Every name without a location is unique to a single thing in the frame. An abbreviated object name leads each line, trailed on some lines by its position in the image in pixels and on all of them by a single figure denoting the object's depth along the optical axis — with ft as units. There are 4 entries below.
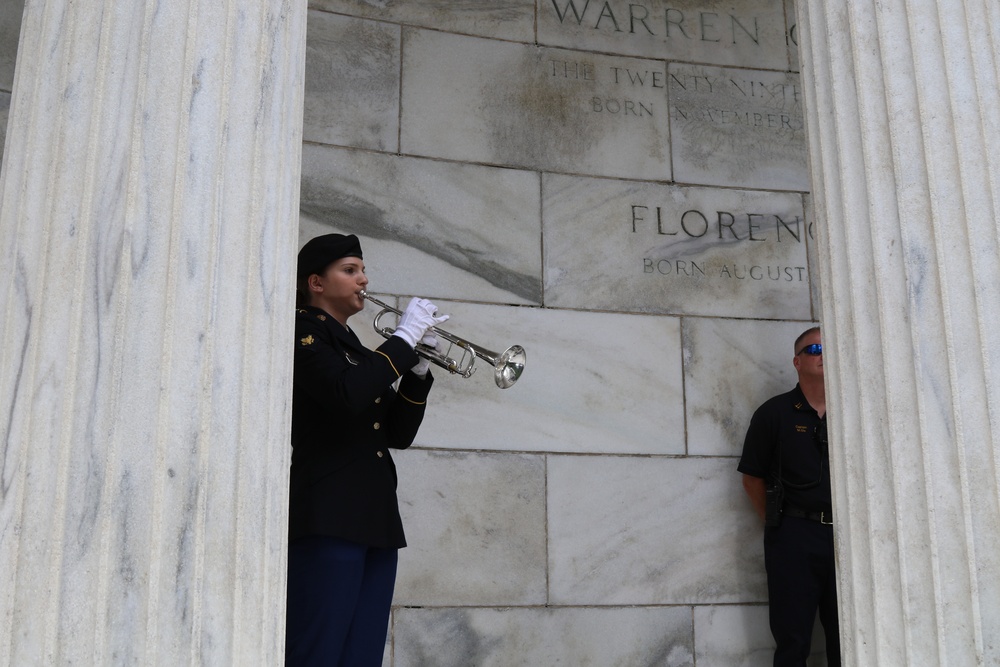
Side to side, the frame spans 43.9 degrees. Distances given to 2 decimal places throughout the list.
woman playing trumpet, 17.60
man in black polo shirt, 26.30
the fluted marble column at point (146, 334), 12.96
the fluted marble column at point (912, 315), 15.10
